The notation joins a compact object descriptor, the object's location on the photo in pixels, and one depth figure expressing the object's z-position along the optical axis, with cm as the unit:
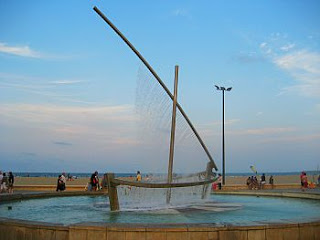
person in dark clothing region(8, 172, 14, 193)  2536
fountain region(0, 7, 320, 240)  790
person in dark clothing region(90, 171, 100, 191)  2645
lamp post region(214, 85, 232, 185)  3900
